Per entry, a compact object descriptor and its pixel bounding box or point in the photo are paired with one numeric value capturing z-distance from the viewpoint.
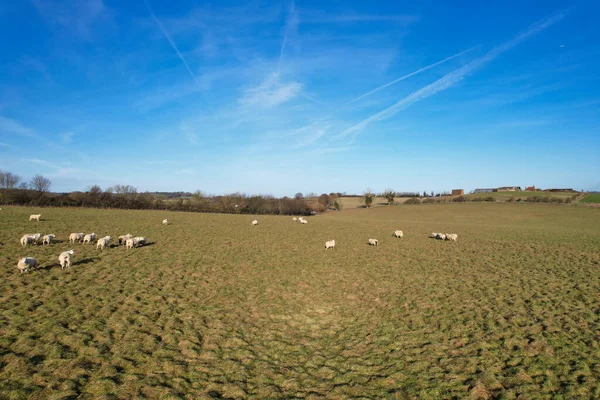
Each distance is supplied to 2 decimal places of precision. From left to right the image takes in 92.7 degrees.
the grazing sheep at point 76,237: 20.70
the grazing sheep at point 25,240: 18.17
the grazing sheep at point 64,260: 14.74
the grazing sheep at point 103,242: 19.44
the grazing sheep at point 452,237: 30.06
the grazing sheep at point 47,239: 19.36
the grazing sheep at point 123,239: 21.77
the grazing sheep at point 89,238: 20.71
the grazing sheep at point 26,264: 13.33
